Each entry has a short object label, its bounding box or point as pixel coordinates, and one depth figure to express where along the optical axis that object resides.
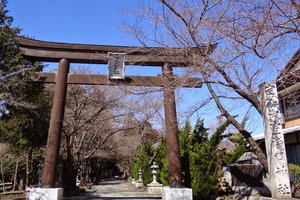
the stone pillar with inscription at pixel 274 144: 8.64
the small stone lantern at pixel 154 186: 22.81
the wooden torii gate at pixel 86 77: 12.79
